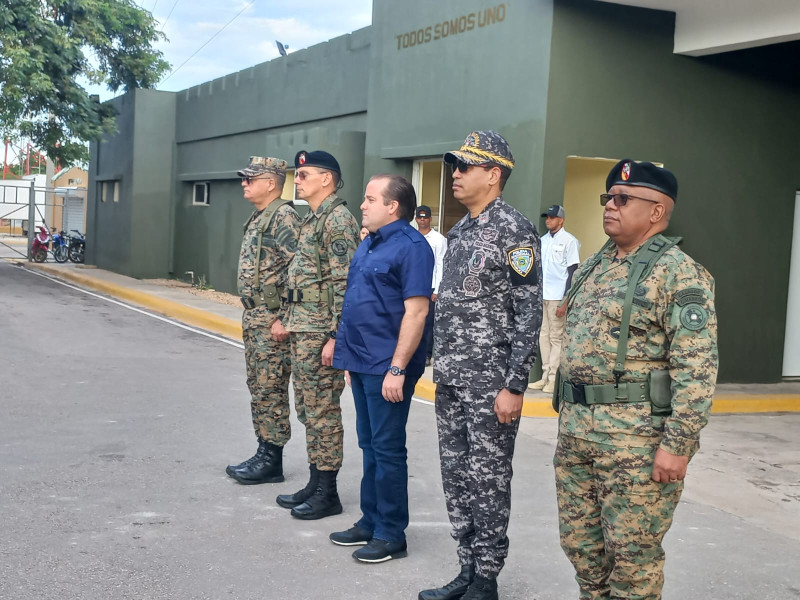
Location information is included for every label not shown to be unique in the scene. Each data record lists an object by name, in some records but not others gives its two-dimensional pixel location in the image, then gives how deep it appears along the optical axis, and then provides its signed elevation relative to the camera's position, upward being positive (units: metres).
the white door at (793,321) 10.80 -0.66
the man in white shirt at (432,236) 10.04 +0.09
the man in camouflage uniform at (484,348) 3.84 -0.42
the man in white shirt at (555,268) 9.07 -0.17
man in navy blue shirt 4.44 -0.44
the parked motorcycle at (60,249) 27.83 -0.78
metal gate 28.00 +0.29
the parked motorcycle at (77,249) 28.05 -0.76
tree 20.00 +3.77
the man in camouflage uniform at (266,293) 5.65 -0.36
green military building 9.50 +1.51
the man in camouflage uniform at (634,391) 3.09 -0.47
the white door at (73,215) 43.31 +0.42
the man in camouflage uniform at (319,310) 5.12 -0.41
